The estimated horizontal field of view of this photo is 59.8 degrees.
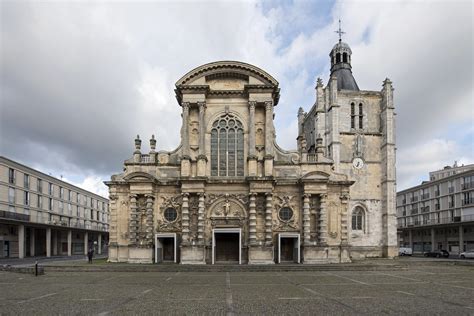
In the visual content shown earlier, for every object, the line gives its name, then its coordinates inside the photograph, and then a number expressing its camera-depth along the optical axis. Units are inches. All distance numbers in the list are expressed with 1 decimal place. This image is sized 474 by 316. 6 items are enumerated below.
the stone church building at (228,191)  1283.2
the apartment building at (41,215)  1979.6
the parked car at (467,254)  1896.4
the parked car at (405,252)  2310.5
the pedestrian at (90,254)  1294.3
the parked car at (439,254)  2043.6
